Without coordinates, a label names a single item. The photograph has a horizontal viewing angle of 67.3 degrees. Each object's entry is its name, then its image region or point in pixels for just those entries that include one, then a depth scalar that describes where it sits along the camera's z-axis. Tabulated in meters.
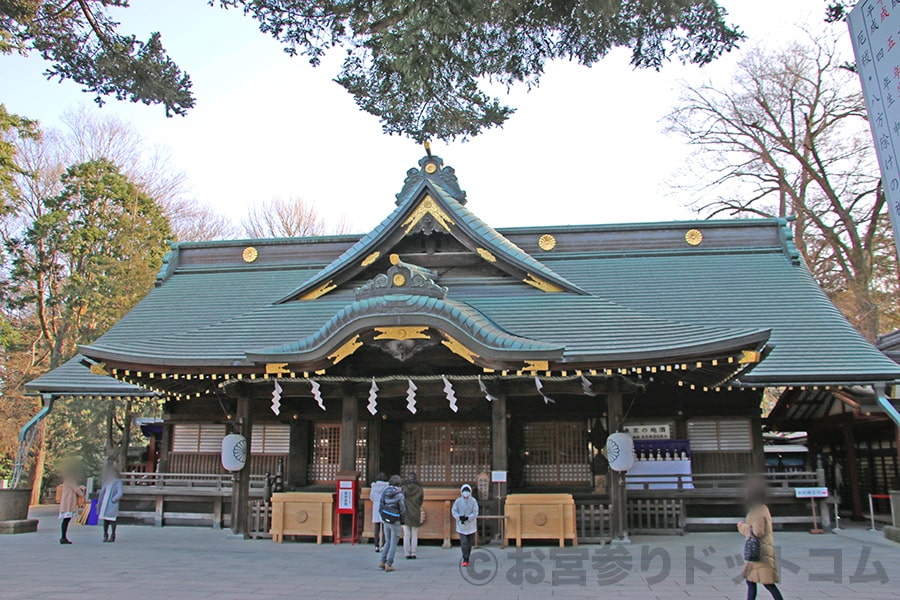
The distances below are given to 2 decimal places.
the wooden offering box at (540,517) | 11.62
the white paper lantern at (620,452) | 11.61
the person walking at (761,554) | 6.39
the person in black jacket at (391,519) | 9.39
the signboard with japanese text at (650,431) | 14.84
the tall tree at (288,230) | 35.59
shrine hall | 11.79
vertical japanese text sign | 4.36
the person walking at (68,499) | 12.17
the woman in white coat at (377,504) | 11.18
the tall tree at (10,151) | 20.86
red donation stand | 12.22
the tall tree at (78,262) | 23.86
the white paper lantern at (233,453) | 12.78
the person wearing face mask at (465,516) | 9.53
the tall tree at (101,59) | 9.52
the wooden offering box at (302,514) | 12.47
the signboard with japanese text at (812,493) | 13.34
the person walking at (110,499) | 12.49
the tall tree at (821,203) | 24.42
